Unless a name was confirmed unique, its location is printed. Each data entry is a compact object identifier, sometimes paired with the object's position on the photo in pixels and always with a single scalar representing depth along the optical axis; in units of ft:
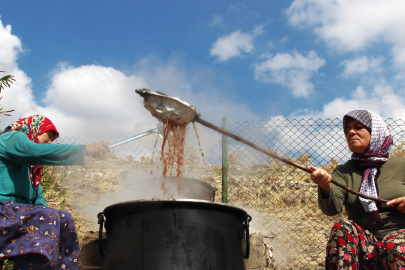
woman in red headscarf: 7.24
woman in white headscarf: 6.45
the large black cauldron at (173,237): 6.86
